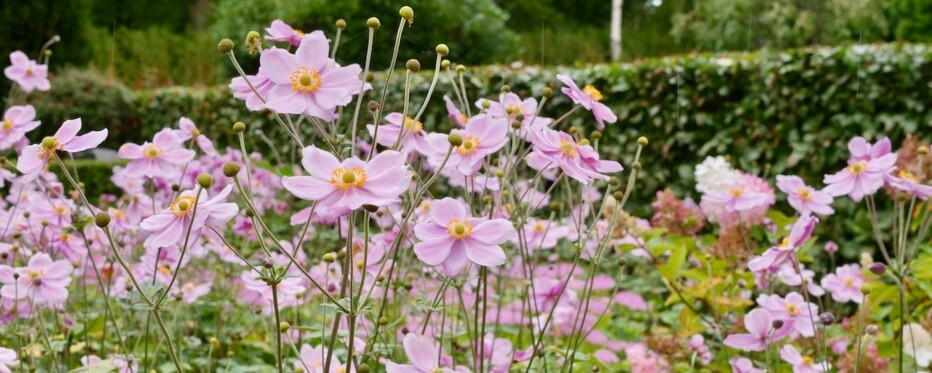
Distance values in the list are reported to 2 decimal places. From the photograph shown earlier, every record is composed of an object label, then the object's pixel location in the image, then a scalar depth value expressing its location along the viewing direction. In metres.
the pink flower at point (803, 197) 1.48
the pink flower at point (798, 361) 1.42
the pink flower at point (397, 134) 1.12
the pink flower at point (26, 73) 2.02
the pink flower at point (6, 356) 0.88
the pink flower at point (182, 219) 0.84
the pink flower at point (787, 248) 1.13
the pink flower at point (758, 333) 1.28
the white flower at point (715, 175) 2.26
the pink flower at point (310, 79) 0.88
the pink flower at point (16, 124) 1.38
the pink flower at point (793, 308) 1.37
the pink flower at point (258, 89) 1.02
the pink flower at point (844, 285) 1.72
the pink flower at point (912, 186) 1.20
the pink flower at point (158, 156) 1.37
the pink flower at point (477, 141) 0.98
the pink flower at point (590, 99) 1.10
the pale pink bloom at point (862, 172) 1.30
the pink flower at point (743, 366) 1.38
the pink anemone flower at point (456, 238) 0.85
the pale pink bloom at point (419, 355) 0.90
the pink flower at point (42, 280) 1.34
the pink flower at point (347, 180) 0.80
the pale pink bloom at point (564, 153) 0.98
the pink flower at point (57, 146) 0.93
